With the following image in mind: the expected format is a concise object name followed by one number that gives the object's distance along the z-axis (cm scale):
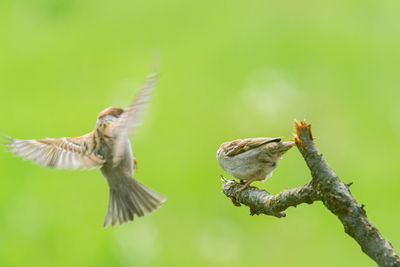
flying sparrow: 731
